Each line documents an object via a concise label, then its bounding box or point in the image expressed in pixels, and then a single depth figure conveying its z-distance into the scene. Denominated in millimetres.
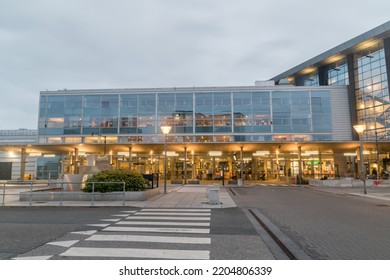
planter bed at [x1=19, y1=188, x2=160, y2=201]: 15594
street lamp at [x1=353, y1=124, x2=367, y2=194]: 23734
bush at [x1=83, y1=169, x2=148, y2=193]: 15883
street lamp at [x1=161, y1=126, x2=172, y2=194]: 21578
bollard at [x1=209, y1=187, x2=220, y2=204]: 14680
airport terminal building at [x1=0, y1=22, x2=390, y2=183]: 42500
